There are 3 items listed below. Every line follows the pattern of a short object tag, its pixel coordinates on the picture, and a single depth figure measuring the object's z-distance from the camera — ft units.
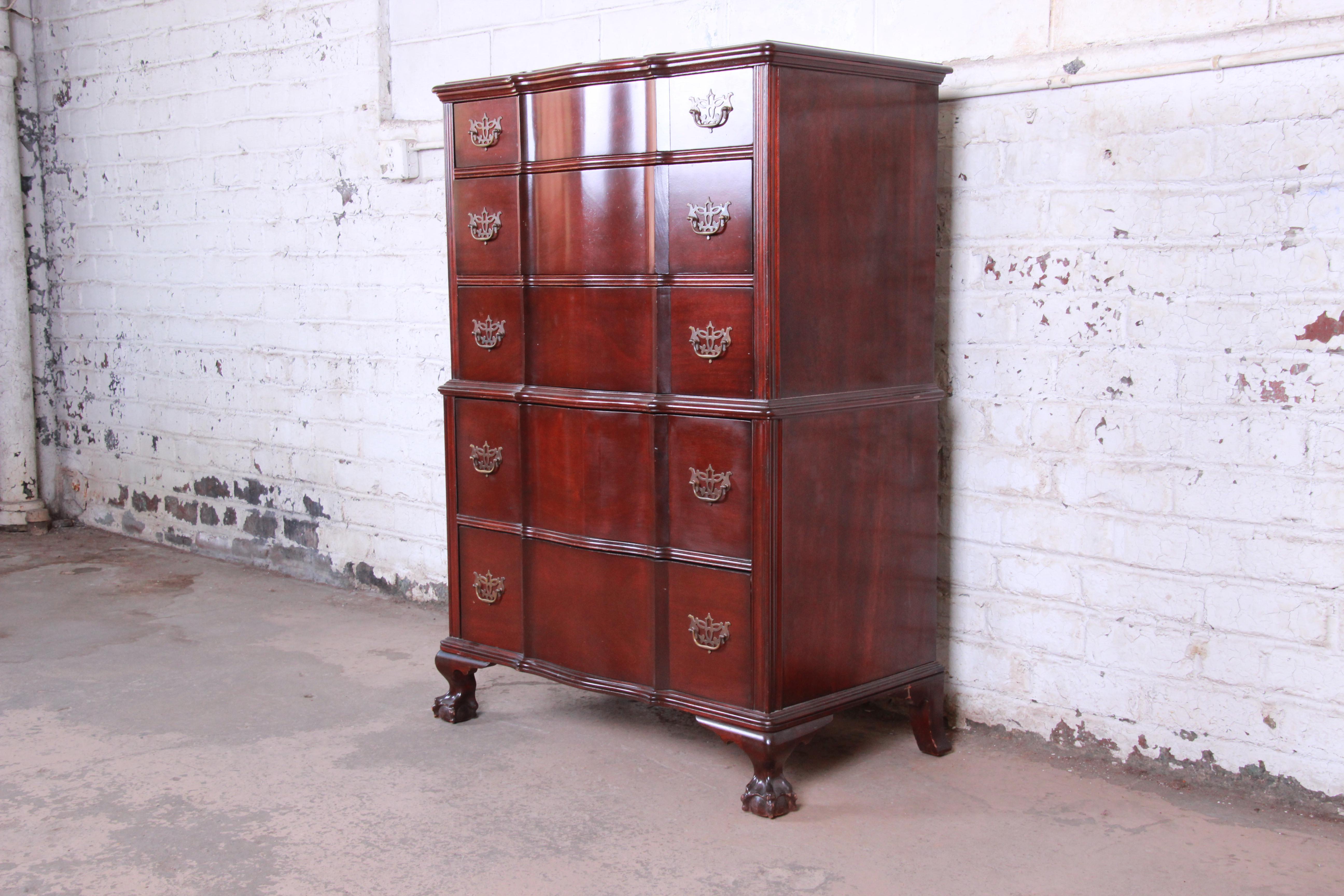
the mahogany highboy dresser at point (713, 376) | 8.05
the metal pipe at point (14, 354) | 17.70
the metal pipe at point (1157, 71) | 7.80
